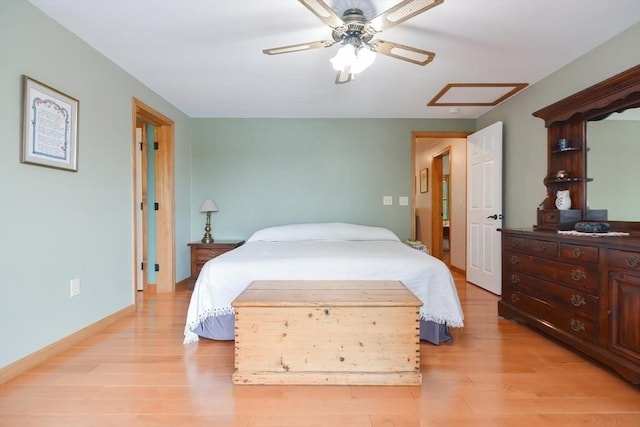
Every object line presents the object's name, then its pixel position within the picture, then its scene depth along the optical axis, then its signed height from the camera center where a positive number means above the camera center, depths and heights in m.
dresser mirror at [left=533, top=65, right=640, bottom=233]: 2.13 +0.43
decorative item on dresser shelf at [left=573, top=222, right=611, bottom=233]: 2.13 -0.12
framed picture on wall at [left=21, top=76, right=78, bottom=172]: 1.87 +0.54
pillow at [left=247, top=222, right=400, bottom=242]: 3.57 -0.26
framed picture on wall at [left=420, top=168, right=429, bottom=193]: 6.12 +0.60
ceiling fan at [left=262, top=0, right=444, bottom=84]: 1.67 +1.01
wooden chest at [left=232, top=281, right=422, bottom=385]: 1.67 -0.68
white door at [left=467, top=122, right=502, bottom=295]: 3.53 +0.04
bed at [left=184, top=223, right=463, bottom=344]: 2.21 -0.47
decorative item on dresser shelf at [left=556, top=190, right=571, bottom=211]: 2.56 +0.08
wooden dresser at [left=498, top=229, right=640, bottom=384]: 1.70 -0.52
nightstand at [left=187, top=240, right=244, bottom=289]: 3.77 -0.48
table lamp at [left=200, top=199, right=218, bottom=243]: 3.97 +0.02
